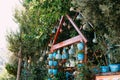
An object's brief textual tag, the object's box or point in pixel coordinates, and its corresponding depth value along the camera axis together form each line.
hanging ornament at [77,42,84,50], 5.27
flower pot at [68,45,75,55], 5.85
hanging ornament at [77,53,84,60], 5.24
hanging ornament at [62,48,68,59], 6.15
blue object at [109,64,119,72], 4.32
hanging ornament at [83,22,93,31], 5.26
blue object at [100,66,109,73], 4.57
